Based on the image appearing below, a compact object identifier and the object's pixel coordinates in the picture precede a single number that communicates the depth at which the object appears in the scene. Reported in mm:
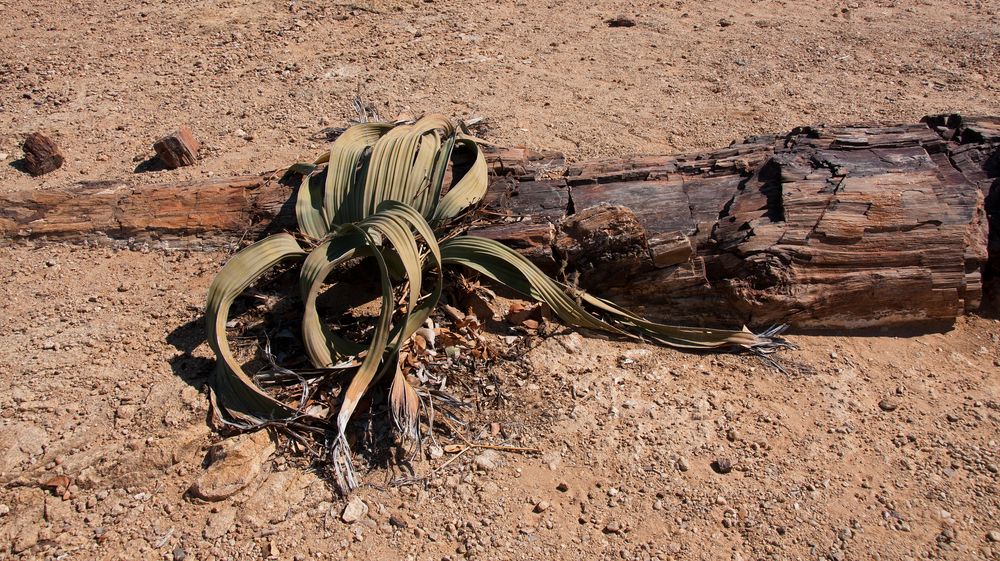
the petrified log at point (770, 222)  2936
